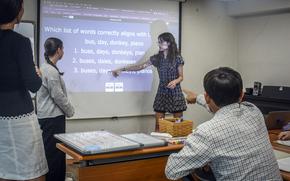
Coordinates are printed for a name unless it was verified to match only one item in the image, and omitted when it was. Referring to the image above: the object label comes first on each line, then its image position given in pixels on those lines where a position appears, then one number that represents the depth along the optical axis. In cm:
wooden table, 193
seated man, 157
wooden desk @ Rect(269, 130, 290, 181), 179
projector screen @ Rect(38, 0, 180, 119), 451
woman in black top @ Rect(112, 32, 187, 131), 458
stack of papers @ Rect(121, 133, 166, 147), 213
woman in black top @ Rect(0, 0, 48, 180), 179
